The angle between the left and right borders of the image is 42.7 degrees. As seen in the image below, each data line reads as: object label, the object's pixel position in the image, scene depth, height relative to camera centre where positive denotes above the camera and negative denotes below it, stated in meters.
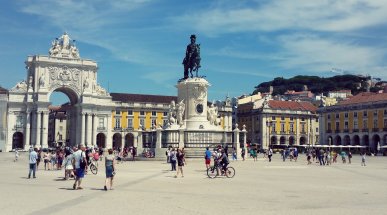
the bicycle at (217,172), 21.46 -1.33
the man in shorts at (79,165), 15.89 -0.77
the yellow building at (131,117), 97.81 +5.04
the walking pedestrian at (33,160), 20.52 -0.78
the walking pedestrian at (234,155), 37.84 -1.01
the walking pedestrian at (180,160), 21.34 -0.81
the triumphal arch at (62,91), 85.56 +7.75
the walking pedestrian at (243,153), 40.47 -0.91
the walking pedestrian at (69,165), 18.76 -0.91
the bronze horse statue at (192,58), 39.62 +6.75
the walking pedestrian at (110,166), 15.62 -0.78
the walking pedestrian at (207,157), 24.02 -0.74
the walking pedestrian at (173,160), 25.69 -0.96
